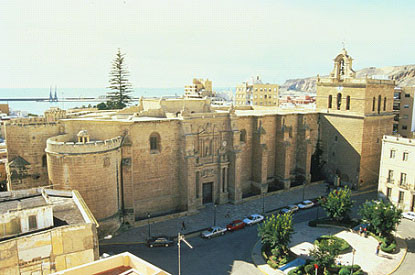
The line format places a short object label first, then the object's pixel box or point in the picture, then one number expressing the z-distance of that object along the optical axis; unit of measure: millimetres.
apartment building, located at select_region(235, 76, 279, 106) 95750
